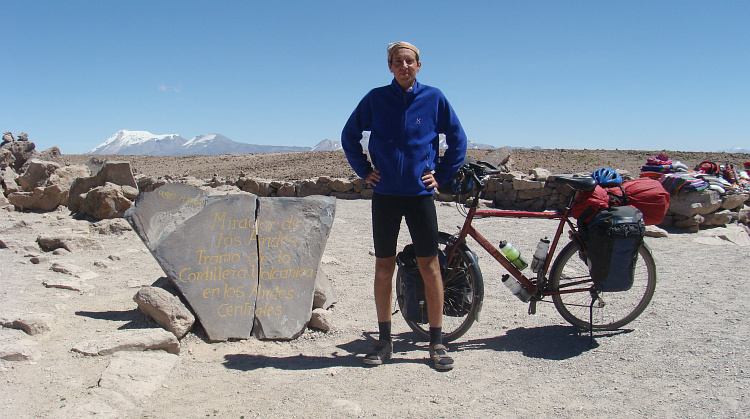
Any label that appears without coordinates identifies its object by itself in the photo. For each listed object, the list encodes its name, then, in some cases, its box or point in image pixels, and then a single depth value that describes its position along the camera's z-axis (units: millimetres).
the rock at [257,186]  13352
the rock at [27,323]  3768
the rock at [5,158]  12156
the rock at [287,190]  13016
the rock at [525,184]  11734
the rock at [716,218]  9453
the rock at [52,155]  12758
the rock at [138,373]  3012
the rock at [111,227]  7543
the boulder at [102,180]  9070
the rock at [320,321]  4270
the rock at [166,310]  3844
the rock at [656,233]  8344
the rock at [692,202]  9078
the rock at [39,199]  9547
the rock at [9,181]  10445
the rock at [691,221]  9172
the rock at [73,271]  5348
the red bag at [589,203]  3736
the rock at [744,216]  10203
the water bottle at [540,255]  3910
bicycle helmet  3910
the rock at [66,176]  9664
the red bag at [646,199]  3816
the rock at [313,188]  12961
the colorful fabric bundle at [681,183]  9117
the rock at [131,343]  3480
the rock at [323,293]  4488
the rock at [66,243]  6453
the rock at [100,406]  2701
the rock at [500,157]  15984
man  3311
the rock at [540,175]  11797
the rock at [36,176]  10328
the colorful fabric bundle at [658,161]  9773
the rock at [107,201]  8438
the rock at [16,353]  3298
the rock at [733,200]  9785
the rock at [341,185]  12906
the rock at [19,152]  12742
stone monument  4055
